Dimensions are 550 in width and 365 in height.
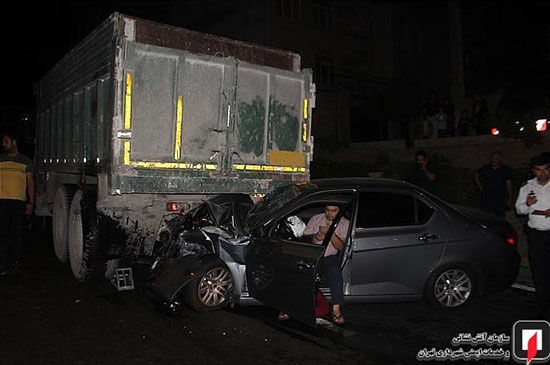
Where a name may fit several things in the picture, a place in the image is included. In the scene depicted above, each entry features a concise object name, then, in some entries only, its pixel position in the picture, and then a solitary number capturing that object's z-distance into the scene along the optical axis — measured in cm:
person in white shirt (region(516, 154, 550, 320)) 519
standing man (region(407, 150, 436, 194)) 818
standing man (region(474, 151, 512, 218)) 791
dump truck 579
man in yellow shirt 744
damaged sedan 509
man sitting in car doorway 488
